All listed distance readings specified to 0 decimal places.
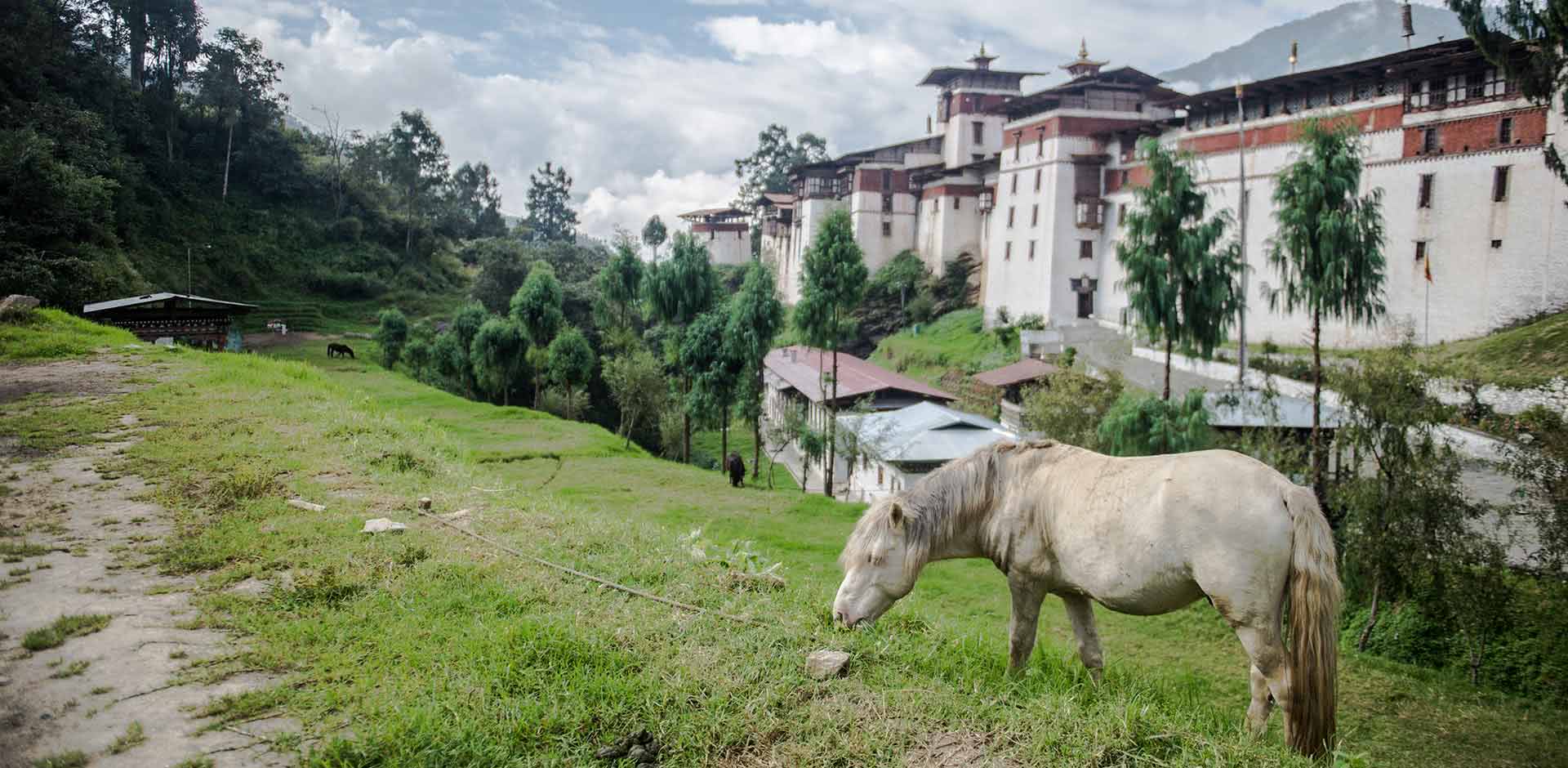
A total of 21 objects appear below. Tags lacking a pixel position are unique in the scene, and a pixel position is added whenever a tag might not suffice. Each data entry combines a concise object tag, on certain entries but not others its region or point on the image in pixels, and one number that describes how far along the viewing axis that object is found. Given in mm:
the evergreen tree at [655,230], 92188
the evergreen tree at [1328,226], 18375
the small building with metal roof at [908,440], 26141
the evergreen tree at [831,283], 25500
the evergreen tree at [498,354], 36625
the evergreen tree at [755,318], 28812
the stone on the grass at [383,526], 7949
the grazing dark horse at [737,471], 23531
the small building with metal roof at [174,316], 22453
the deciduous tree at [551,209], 103438
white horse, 4891
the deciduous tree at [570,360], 35719
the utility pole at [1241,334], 27922
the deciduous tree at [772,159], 94125
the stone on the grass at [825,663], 5371
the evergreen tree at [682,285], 36500
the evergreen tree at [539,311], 37344
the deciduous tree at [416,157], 67812
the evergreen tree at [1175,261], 20094
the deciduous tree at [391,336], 39938
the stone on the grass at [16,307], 18578
